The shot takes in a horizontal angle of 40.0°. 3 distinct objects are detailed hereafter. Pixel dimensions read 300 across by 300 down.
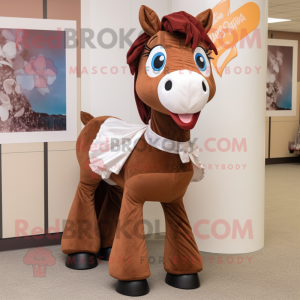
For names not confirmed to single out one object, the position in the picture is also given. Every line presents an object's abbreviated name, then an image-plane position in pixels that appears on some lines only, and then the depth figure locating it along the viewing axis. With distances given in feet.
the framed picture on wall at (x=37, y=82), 9.32
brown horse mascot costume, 6.53
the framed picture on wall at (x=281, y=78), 24.69
